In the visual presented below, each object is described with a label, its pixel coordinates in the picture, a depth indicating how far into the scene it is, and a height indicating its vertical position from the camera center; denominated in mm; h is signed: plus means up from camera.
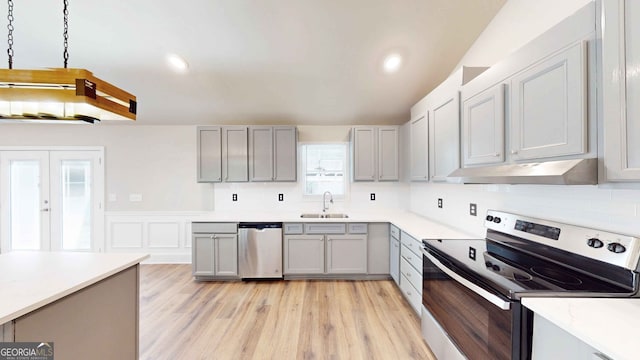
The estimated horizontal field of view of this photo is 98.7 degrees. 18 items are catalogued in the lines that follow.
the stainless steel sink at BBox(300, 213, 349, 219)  4076 -560
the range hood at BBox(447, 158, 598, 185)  1166 +27
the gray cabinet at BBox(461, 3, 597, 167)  1202 +425
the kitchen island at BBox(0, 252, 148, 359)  1252 -643
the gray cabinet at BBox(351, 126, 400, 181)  3996 +375
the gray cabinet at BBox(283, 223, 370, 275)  3697 -948
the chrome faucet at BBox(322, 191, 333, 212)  4344 -344
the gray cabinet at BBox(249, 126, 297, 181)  4035 +382
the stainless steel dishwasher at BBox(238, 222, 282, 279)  3680 -980
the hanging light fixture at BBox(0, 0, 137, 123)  1318 +422
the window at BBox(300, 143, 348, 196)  4398 +173
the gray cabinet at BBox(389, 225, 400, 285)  3301 -936
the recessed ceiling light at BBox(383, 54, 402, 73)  3082 +1330
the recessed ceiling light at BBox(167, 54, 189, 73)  3050 +1318
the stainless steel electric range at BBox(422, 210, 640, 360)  1210 -507
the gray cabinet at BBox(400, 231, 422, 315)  2576 -929
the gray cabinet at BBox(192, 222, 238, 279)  3678 -953
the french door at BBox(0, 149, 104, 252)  4414 -333
